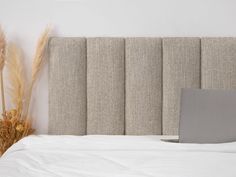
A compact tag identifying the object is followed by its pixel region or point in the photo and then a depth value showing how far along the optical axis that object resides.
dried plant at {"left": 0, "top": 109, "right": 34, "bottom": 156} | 2.77
